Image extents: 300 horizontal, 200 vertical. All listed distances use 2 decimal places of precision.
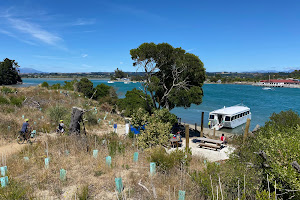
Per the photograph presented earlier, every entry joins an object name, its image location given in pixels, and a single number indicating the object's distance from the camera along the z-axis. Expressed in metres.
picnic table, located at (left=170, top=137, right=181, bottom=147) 13.25
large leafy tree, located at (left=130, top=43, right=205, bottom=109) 17.59
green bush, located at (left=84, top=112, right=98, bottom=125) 15.70
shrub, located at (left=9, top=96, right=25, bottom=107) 18.00
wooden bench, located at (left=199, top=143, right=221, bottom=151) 13.96
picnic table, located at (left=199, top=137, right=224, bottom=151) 14.00
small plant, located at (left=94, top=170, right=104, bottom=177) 4.85
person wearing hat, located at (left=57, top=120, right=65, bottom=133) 9.86
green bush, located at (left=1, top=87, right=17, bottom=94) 23.92
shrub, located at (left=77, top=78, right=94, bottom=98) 40.23
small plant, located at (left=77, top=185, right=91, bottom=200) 3.74
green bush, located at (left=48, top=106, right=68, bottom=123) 13.65
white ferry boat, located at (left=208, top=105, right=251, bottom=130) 26.06
